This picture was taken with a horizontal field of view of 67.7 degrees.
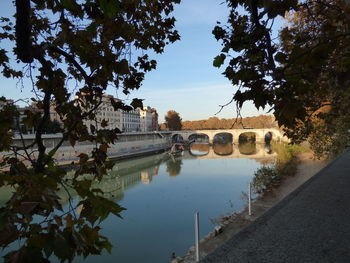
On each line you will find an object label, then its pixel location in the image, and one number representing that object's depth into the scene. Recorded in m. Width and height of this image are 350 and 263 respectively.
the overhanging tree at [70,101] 0.93
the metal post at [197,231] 4.85
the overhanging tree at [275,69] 1.24
